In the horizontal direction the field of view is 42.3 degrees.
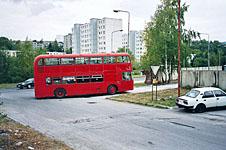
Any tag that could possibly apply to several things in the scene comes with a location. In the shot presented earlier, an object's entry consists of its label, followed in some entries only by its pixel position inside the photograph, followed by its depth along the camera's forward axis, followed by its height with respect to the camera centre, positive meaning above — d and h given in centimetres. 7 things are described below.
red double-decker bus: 2866 -39
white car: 1820 -189
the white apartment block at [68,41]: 16225 +1693
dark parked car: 4509 -216
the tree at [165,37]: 4072 +455
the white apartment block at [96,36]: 11444 +1446
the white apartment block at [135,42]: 14050 +1365
